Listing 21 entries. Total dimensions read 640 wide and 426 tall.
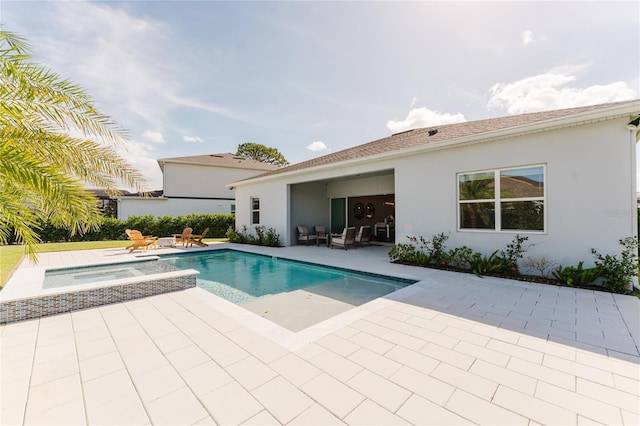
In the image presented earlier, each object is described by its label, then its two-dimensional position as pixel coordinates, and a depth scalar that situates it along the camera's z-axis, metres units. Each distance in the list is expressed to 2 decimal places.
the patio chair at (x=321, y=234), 13.68
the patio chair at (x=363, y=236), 12.83
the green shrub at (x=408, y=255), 8.02
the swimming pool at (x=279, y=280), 6.29
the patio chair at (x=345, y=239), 12.29
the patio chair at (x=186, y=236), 13.82
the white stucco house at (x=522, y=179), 5.49
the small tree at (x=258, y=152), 40.47
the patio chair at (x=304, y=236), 13.73
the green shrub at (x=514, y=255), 6.50
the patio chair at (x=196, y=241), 14.05
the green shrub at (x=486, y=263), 6.66
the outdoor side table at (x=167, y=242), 14.05
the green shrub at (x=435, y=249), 7.72
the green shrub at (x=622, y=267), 5.24
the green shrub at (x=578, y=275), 5.51
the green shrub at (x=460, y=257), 7.22
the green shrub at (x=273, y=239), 13.57
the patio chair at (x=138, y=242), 11.72
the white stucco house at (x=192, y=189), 20.34
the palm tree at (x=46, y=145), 2.97
